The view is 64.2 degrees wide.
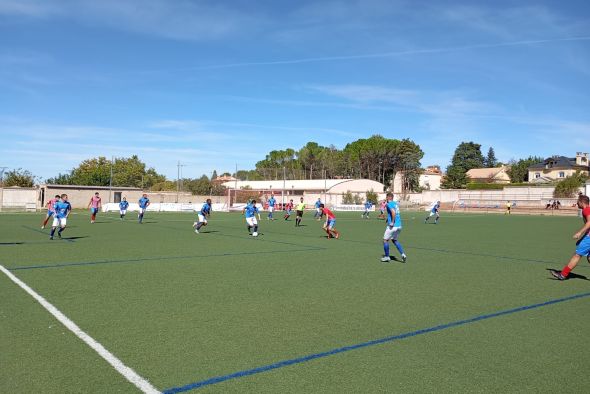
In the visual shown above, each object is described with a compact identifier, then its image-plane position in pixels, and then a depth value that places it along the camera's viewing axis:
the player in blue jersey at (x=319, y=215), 34.97
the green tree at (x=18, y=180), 68.06
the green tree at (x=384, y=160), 92.48
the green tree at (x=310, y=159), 108.57
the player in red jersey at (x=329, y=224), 19.55
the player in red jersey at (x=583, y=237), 9.62
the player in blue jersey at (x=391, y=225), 12.22
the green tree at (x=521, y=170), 103.12
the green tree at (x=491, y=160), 143.50
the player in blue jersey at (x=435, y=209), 33.20
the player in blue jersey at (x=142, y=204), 27.67
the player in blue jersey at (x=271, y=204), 34.81
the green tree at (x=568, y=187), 58.22
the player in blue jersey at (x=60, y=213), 16.90
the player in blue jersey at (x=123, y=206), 30.53
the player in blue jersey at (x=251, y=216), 20.69
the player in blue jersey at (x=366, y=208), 39.27
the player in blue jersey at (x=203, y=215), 21.76
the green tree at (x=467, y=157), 119.28
